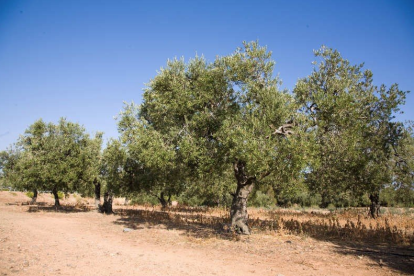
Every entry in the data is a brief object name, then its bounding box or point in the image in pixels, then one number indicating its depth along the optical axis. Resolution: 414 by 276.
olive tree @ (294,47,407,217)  14.39
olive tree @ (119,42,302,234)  13.58
